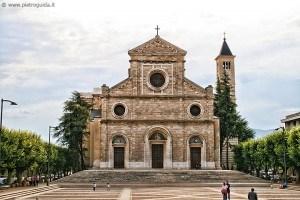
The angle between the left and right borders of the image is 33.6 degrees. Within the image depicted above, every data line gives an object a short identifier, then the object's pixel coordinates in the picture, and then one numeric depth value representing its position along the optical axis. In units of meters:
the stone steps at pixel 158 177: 52.22
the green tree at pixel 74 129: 66.88
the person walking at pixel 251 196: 22.27
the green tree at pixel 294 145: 48.53
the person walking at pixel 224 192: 28.28
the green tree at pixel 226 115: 70.25
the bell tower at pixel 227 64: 85.12
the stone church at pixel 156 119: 61.28
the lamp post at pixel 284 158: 46.53
